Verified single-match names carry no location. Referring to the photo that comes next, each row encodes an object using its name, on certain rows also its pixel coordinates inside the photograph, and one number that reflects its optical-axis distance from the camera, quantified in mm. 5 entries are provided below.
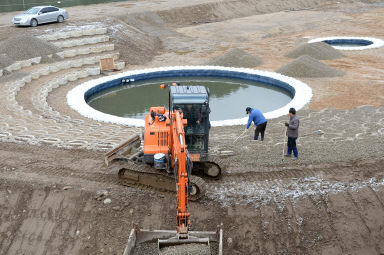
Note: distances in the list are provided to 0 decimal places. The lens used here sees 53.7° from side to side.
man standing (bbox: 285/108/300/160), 10977
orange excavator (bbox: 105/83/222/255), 7496
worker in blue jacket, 12301
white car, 28875
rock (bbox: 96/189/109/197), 9375
